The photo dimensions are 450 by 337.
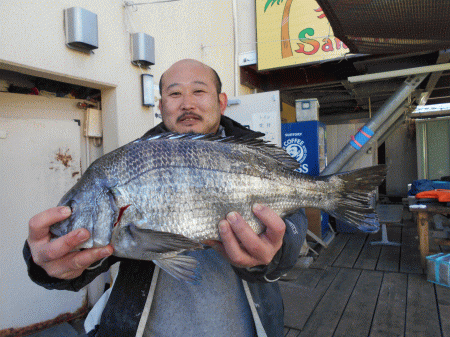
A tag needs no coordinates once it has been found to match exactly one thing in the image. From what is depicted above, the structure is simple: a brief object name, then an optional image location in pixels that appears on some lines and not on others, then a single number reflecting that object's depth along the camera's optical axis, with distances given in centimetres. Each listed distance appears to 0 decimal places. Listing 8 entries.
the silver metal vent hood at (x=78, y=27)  280
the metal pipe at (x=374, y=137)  571
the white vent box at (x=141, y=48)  356
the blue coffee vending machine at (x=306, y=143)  569
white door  299
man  114
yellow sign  518
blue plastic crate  387
